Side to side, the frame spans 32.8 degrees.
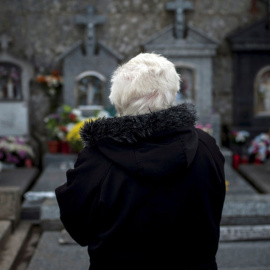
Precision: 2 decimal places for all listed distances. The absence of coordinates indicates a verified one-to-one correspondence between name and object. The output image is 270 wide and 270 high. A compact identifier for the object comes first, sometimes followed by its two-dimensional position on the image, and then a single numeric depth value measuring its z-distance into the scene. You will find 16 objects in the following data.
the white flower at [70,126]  7.27
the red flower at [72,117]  7.50
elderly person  1.62
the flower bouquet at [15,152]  7.33
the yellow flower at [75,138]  6.28
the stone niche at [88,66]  8.12
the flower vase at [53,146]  7.58
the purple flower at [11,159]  7.29
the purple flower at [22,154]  7.43
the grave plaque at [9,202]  4.30
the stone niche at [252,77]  8.15
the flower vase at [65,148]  7.55
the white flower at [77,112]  7.60
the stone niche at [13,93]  8.03
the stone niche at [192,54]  8.04
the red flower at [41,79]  8.04
